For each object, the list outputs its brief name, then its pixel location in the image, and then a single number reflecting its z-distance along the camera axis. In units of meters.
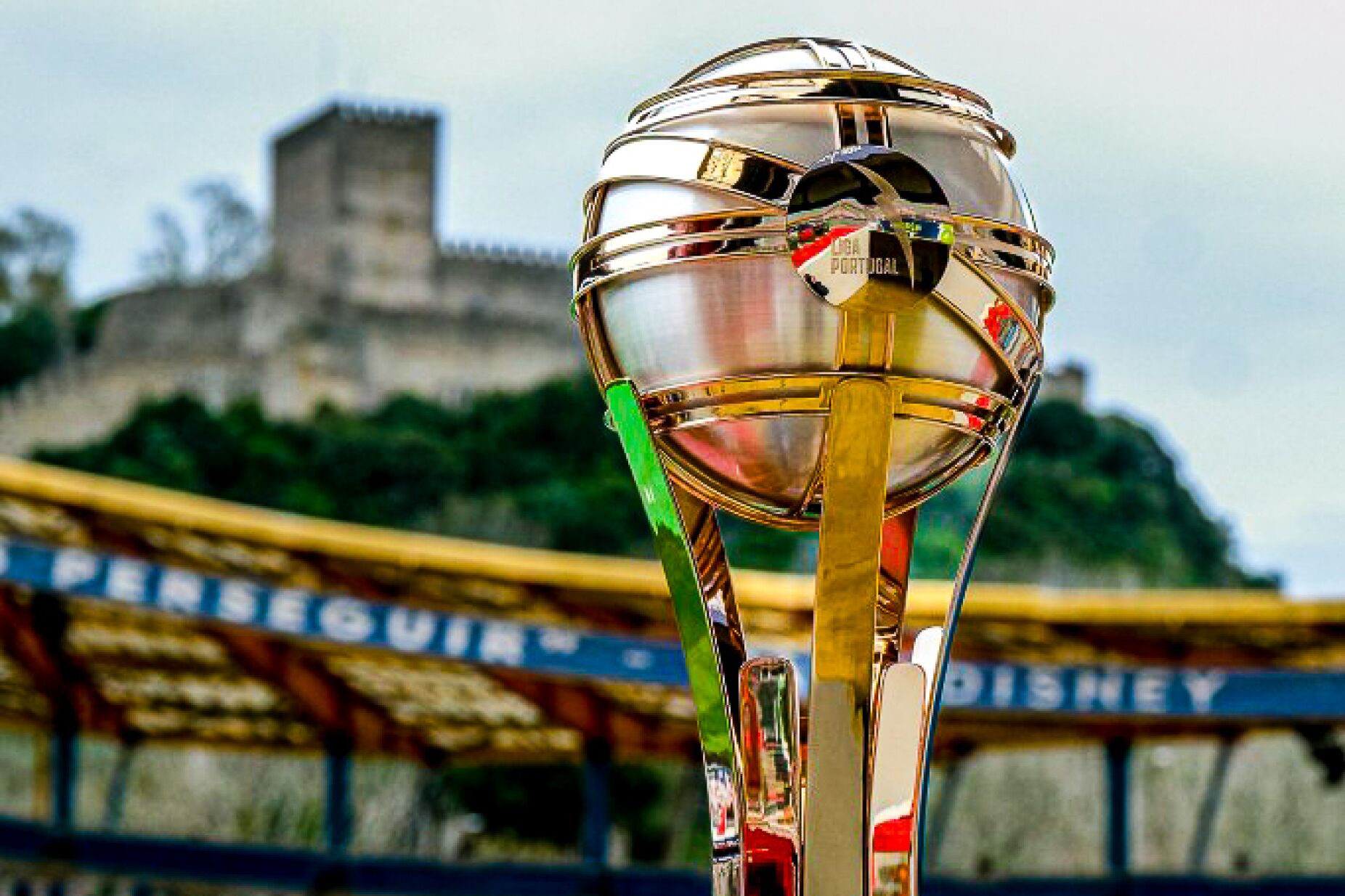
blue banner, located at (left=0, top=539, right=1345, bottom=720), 13.93
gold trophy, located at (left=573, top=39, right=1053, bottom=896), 3.26
